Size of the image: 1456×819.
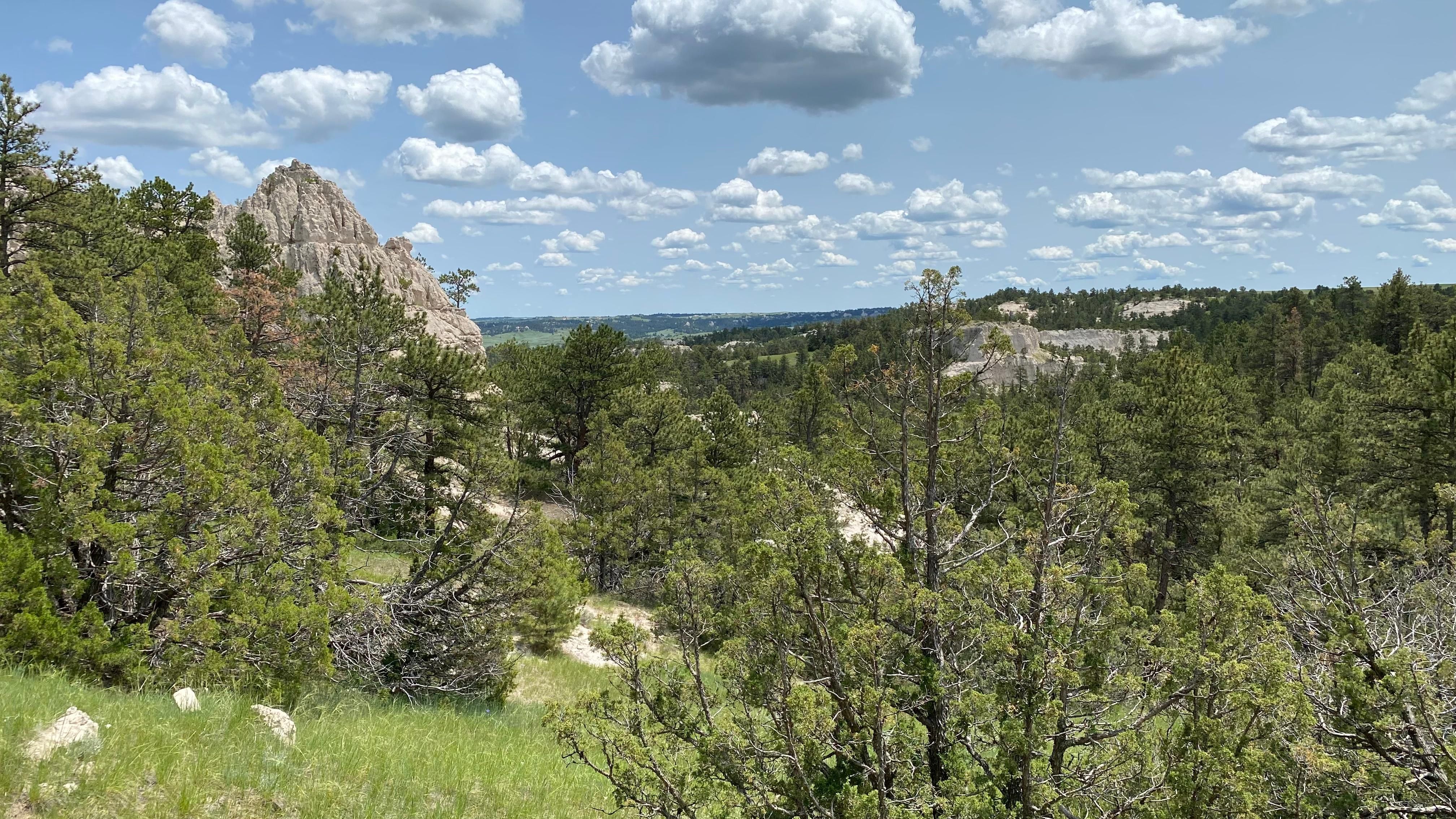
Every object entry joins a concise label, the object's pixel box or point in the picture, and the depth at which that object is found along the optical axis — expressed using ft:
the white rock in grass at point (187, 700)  20.66
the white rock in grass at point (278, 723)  20.38
